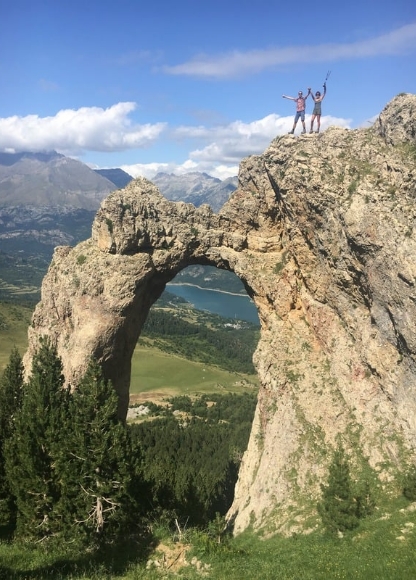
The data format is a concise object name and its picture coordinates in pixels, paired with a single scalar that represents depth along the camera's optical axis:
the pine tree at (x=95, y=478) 23.19
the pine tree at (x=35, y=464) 24.16
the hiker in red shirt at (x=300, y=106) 33.78
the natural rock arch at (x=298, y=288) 28.19
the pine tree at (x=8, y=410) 26.70
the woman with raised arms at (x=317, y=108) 33.49
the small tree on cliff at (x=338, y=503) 23.30
